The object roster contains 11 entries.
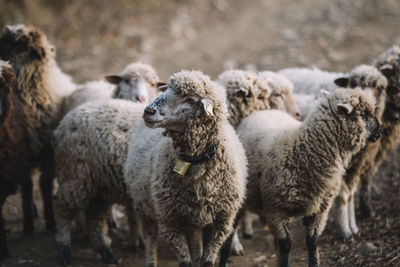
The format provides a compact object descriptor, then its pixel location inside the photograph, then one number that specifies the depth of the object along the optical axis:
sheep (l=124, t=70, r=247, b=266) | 6.74
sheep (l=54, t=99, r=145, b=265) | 8.98
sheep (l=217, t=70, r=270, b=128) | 10.05
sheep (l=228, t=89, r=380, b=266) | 7.96
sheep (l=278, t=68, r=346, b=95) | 11.87
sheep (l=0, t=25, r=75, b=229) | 10.81
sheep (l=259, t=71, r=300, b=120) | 10.54
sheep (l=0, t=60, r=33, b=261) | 9.24
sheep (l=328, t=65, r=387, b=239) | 10.02
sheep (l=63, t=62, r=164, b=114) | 11.00
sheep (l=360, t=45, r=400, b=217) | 10.65
